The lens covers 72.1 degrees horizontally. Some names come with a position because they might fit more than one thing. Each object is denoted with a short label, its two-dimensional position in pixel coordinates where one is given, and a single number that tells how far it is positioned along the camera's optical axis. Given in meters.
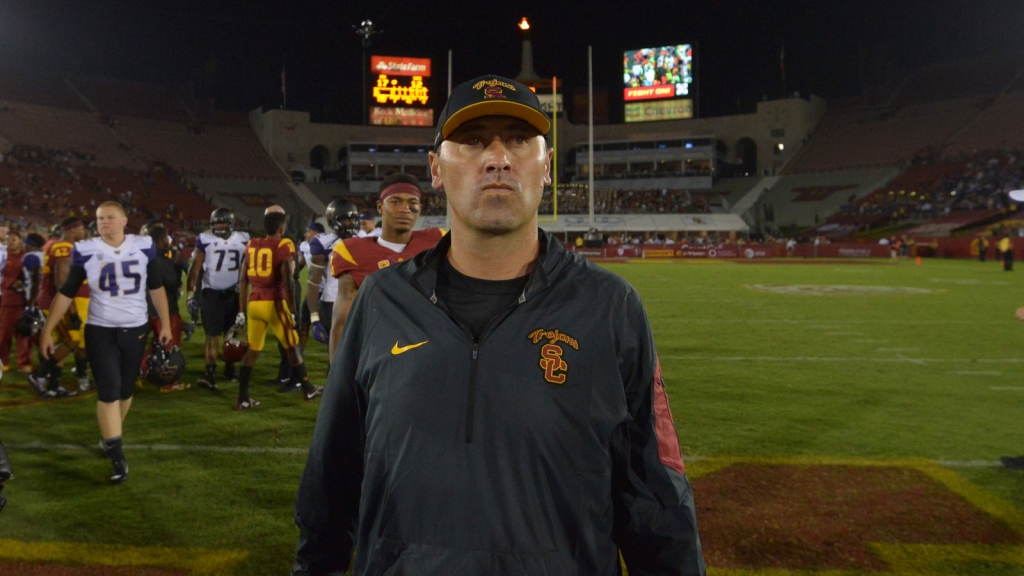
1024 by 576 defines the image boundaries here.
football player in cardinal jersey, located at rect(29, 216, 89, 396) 7.56
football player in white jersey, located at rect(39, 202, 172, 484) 4.88
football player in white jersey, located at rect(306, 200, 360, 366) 6.86
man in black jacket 1.55
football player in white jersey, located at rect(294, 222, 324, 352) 8.97
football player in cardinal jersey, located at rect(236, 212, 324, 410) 7.00
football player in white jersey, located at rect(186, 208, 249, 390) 8.14
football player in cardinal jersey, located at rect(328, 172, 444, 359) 4.60
